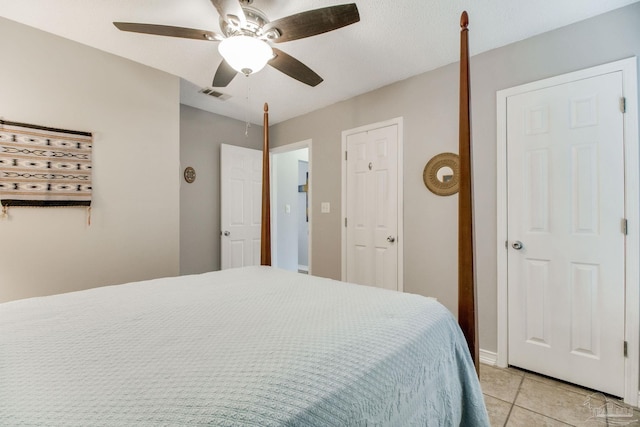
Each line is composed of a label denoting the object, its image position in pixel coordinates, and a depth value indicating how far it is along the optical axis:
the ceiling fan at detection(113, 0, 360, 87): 1.39
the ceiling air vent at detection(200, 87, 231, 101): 3.00
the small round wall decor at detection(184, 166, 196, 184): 3.35
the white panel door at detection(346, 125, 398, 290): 2.85
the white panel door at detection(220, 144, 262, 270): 3.62
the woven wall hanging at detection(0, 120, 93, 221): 1.89
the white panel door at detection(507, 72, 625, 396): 1.78
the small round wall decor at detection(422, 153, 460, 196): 2.44
